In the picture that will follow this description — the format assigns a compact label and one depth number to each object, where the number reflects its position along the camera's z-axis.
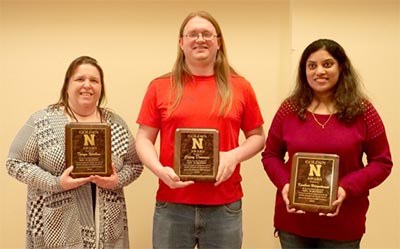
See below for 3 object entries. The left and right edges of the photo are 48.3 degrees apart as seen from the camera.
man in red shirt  1.83
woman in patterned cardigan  1.87
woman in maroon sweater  1.73
